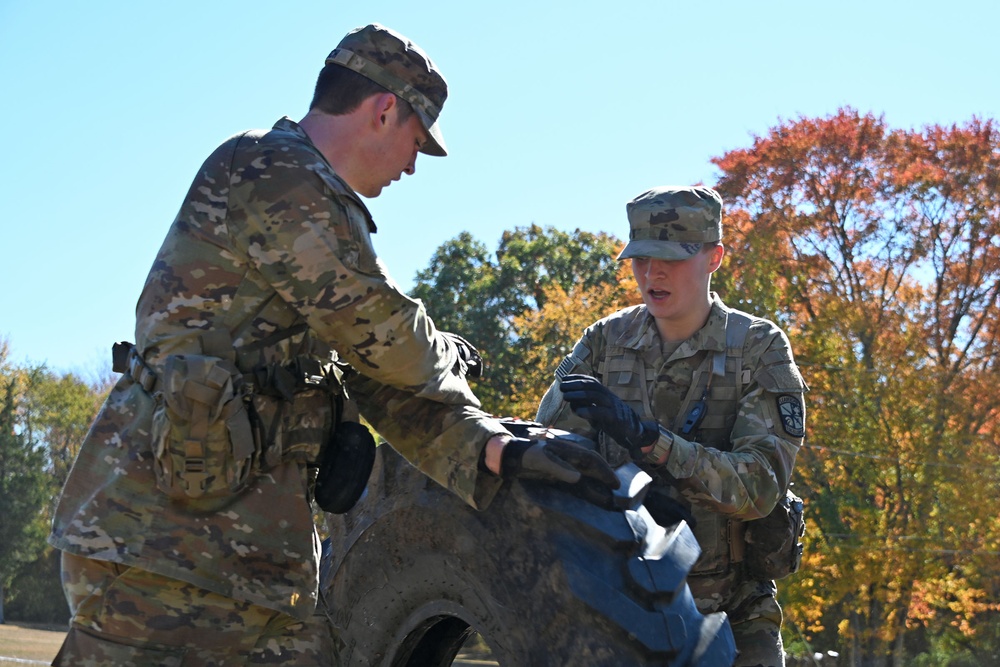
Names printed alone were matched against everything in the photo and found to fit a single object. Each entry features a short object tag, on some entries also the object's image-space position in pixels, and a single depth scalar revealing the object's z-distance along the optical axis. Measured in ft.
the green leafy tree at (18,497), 136.98
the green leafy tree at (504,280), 124.06
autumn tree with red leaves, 75.87
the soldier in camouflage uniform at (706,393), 13.73
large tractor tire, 10.42
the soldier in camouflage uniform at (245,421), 10.49
